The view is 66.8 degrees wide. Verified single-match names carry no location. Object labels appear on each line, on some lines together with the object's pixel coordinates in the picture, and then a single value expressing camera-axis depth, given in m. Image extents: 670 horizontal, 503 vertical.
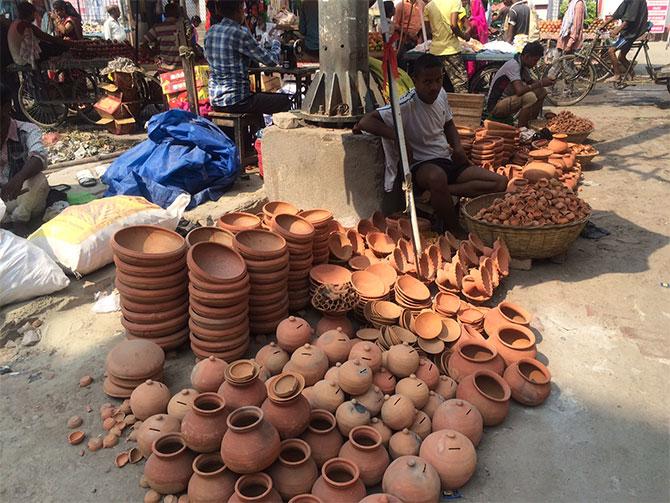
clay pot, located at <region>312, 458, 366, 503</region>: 1.84
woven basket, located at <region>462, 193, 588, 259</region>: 3.44
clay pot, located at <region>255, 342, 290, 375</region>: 2.49
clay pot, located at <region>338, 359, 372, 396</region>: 2.23
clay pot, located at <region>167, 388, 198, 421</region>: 2.17
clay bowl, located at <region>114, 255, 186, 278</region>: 2.57
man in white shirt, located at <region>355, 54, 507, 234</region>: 3.79
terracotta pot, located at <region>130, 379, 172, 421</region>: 2.25
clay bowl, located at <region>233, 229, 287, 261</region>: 2.75
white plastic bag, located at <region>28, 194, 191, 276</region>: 3.29
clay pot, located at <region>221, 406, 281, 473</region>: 1.81
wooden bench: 5.36
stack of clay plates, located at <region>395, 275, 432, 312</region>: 3.06
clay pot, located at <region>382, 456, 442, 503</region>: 1.87
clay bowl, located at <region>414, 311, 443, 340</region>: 2.80
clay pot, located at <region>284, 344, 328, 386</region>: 2.36
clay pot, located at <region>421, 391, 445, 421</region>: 2.29
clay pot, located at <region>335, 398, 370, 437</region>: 2.12
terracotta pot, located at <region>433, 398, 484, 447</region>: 2.15
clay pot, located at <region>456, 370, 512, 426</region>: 2.30
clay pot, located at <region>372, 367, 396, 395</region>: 2.38
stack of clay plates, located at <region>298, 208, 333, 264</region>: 3.29
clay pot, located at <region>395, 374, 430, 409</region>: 2.28
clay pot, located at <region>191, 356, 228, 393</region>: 2.26
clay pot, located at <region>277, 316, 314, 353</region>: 2.55
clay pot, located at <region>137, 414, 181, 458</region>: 2.07
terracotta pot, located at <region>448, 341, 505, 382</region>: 2.53
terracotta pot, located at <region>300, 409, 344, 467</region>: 2.04
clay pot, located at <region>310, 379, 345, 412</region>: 2.22
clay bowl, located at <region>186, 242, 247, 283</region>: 2.61
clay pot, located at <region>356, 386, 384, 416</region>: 2.23
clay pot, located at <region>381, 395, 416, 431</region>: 2.17
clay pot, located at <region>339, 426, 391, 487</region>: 1.98
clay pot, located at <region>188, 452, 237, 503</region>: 1.83
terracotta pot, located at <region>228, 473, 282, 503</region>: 1.78
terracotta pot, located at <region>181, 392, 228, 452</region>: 1.90
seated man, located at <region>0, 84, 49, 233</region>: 4.08
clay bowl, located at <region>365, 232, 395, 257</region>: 3.64
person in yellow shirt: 7.34
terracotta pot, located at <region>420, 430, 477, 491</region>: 1.98
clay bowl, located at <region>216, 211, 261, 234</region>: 3.21
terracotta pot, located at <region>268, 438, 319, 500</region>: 1.88
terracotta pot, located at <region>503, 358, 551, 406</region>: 2.45
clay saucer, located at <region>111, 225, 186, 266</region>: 2.57
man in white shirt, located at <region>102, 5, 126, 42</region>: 11.08
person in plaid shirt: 5.05
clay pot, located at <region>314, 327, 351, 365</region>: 2.50
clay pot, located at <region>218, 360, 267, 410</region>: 2.06
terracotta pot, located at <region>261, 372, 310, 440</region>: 2.00
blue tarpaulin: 4.57
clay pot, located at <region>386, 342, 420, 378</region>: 2.44
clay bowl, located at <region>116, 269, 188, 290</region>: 2.60
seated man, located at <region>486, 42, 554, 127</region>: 6.33
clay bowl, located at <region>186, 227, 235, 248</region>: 3.07
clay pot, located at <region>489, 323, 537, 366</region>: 2.68
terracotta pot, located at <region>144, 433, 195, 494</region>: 1.92
